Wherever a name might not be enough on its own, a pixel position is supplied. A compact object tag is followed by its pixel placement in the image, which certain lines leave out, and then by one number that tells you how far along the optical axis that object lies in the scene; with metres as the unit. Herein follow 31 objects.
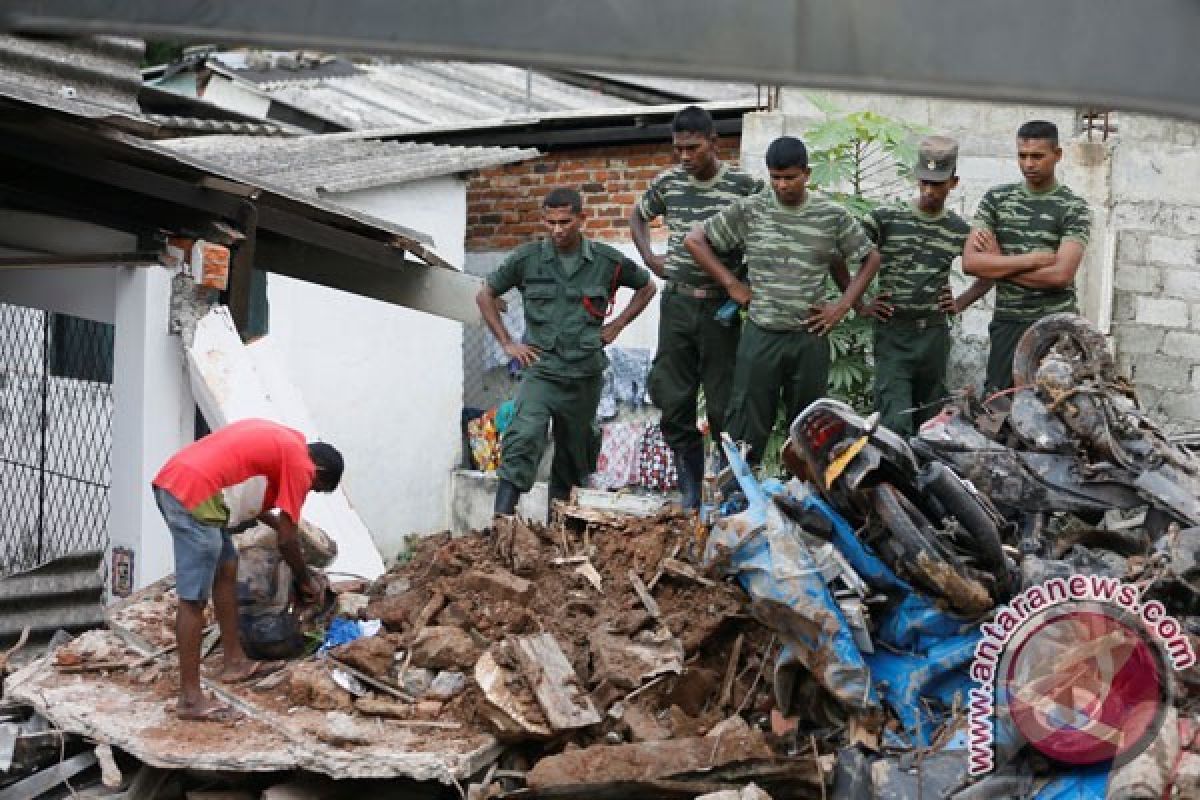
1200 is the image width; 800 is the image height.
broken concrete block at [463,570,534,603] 8.02
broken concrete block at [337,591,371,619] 8.23
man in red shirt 7.19
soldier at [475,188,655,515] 9.70
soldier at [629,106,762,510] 9.62
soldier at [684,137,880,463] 9.12
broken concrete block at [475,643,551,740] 7.02
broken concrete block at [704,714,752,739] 6.89
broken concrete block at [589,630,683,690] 7.36
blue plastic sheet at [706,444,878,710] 6.66
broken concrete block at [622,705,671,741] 7.07
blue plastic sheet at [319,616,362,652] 7.98
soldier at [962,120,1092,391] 9.24
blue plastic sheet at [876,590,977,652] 6.73
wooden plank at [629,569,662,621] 7.85
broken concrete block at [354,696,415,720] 7.32
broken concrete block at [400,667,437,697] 7.53
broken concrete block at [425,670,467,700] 7.43
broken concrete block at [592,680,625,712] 7.29
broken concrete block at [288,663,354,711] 7.40
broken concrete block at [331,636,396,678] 7.63
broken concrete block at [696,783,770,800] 6.45
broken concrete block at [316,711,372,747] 6.99
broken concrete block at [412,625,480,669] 7.59
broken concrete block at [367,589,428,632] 8.10
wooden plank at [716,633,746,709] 7.36
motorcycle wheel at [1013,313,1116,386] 7.82
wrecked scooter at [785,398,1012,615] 6.55
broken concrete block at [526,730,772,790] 6.74
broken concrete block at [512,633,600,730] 7.07
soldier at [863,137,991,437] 9.55
